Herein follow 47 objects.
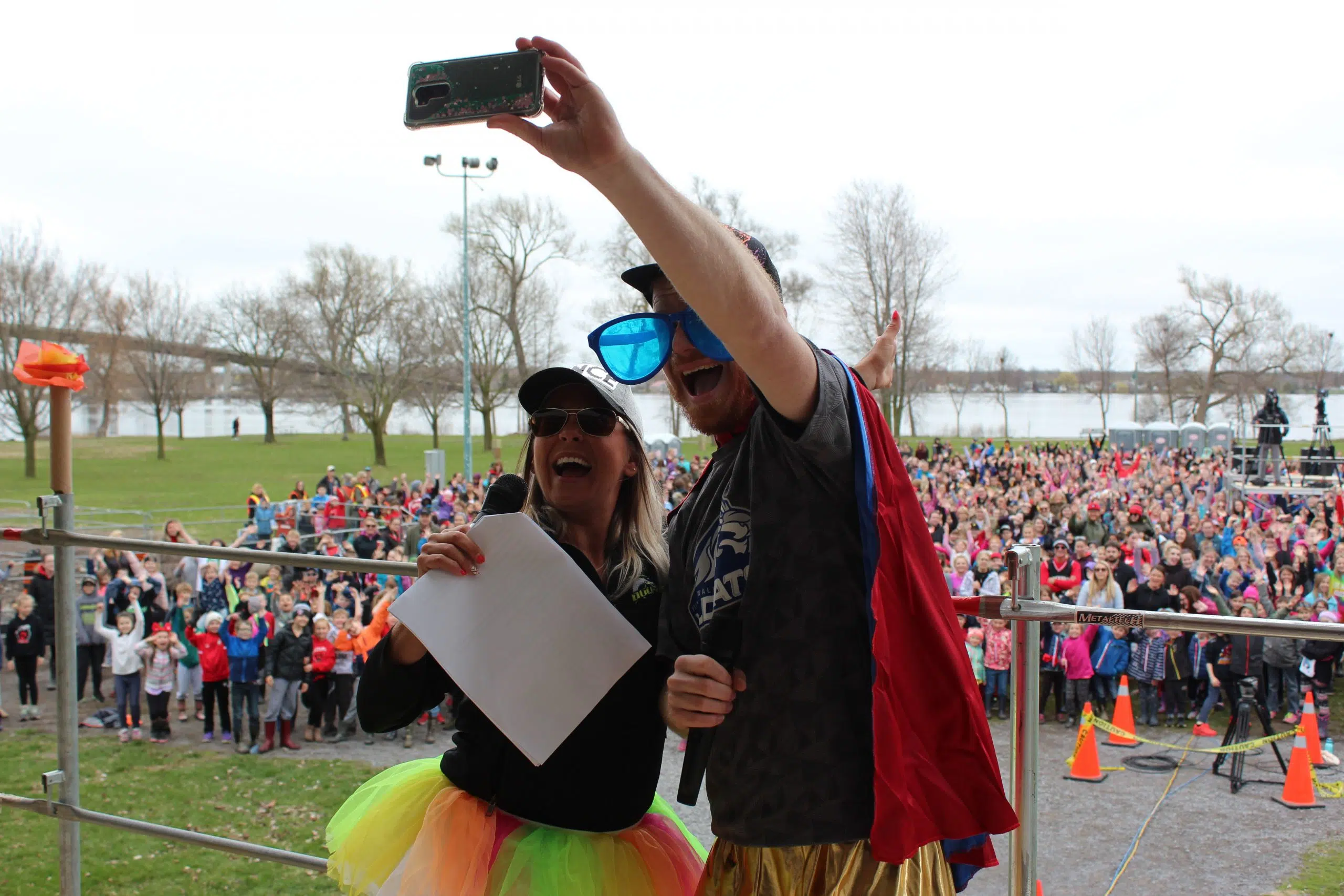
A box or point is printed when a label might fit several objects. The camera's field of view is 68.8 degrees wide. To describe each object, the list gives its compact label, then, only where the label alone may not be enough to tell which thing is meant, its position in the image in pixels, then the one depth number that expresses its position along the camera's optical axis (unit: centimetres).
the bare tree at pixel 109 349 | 3775
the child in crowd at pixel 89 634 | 1131
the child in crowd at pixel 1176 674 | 1009
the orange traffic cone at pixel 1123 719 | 967
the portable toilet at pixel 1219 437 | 4324
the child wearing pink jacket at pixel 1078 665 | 1008
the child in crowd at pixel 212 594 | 1132
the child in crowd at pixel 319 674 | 1019
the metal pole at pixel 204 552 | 234
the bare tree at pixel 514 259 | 4397
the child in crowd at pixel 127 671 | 1035
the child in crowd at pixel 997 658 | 991
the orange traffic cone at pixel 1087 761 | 859
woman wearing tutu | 189
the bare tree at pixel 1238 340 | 5284
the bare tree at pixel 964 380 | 6147
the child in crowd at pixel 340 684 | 1034
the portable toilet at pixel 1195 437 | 4328
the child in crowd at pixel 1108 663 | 1015
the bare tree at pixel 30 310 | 3434
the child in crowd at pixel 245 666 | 1004
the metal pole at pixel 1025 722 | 189
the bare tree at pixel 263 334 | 4906
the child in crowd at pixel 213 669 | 1021
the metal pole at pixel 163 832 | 252
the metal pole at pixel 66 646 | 297
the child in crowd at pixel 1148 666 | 1004
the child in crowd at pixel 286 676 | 1001
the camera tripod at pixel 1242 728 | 832
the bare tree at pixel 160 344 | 4541
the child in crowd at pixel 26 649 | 1091
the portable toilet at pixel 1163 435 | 4403
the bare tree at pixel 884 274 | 3775
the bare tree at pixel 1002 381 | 6538
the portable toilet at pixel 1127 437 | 4453
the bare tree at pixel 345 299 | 4753
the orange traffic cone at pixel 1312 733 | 829
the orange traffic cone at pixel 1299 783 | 785
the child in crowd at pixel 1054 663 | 1023
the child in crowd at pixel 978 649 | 1000
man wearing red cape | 136
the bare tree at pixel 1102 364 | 6300
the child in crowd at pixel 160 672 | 1026
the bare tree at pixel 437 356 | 4553
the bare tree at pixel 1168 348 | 5497
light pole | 2634
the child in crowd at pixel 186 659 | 1073
